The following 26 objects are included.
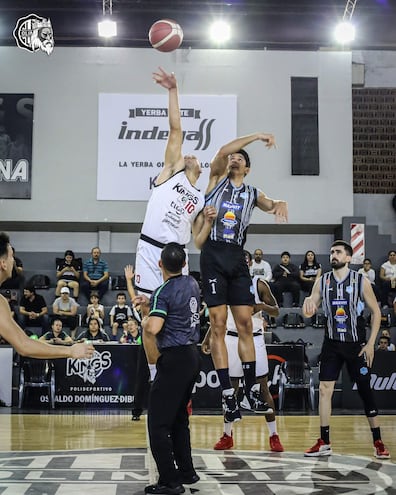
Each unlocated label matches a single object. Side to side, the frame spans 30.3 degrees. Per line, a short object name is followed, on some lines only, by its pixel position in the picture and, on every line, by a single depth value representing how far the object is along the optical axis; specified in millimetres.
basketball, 7055
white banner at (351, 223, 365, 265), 17969
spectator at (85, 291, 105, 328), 14482
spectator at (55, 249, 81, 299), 16370
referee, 4617
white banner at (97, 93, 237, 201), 17906
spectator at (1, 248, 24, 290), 16625
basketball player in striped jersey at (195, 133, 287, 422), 6504
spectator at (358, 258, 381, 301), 16300
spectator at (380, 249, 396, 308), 16642
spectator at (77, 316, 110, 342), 13281
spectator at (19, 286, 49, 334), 15008
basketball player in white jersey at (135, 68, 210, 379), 6316
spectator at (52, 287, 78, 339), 14938
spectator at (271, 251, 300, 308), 16641
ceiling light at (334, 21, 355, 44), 16828
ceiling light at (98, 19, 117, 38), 16812
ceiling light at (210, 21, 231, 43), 17109
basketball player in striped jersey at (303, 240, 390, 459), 6621
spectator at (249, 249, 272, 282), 16812
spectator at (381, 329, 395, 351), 14129
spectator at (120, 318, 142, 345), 13188
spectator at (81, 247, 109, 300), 16531
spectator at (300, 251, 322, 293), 16875
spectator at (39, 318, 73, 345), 13180
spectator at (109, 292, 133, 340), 14556
